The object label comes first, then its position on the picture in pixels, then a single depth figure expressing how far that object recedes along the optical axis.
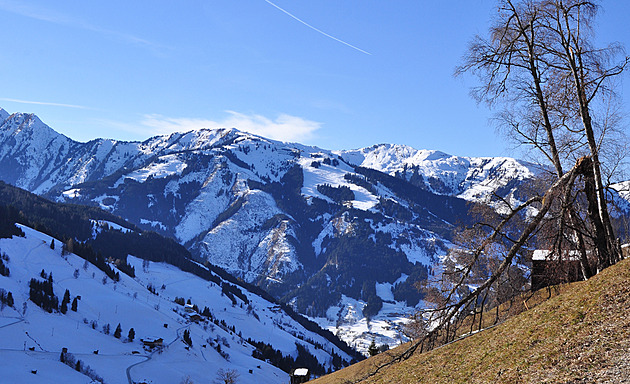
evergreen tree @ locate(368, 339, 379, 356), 90.88
